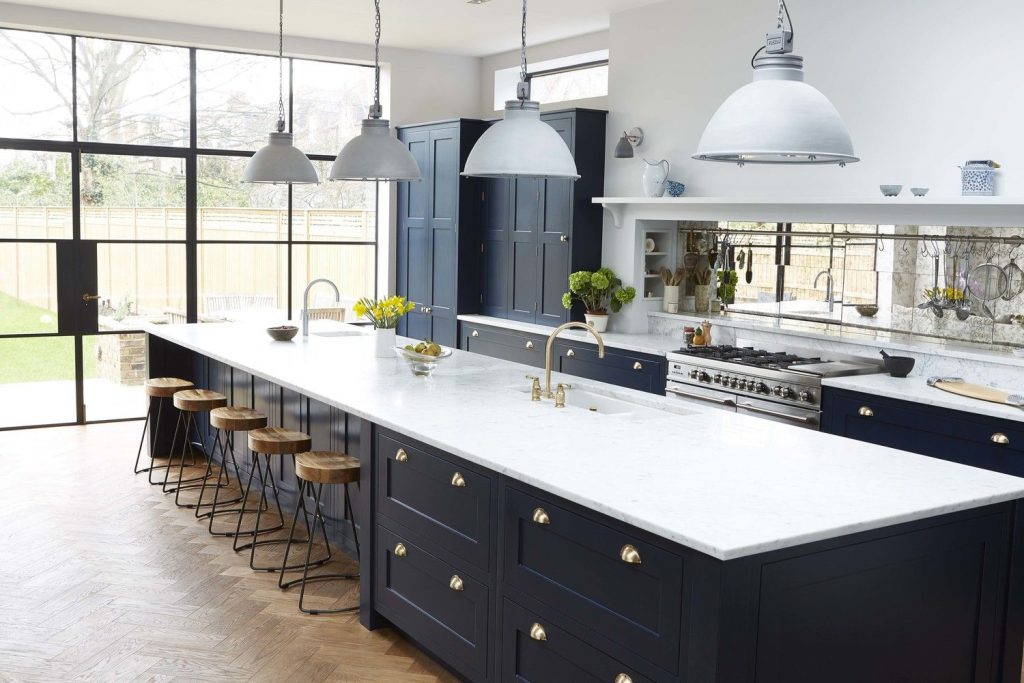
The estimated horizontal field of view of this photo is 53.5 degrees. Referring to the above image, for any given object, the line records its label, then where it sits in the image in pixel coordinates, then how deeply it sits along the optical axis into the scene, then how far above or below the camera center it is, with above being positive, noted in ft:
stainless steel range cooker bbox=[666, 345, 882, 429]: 17.62 -2.39
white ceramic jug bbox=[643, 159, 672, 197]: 22.15 +1.54
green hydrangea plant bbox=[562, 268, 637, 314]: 23.41 -1.06
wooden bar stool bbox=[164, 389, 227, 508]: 19.06 -3.11
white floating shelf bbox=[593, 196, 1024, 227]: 16.15 +0.76
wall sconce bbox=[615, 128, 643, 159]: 22.97 +2.39
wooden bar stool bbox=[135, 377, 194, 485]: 20.80 -3.07
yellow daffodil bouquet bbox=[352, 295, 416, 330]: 18.13 -1.24
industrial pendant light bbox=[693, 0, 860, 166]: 8.84 +1.15
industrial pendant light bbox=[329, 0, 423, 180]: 15.97 +1.33
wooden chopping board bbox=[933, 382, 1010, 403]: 15.15 -2.10
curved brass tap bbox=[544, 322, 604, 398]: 13.48 -1.52
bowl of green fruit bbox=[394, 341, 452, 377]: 15.89 -1.77
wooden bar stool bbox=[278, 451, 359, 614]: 13.94 -3.14
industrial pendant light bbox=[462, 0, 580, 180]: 12.66 +1.21
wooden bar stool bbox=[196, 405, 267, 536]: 17.29 -3.12
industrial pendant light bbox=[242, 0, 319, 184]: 18.56 +1.37
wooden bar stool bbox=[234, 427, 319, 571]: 15.67 -3.15
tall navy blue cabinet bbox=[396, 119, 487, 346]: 26.81 +0.34
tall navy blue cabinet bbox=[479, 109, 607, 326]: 23.93 +0.33
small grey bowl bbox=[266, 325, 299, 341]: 20.59 -1.87
